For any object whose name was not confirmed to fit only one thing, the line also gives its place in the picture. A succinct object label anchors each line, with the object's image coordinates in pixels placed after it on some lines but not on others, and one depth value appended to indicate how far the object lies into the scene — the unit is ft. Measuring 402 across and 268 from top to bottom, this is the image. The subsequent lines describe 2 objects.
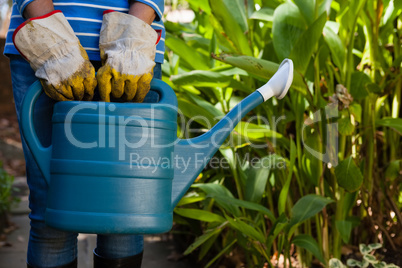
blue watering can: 2.81
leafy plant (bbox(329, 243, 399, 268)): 4.58
